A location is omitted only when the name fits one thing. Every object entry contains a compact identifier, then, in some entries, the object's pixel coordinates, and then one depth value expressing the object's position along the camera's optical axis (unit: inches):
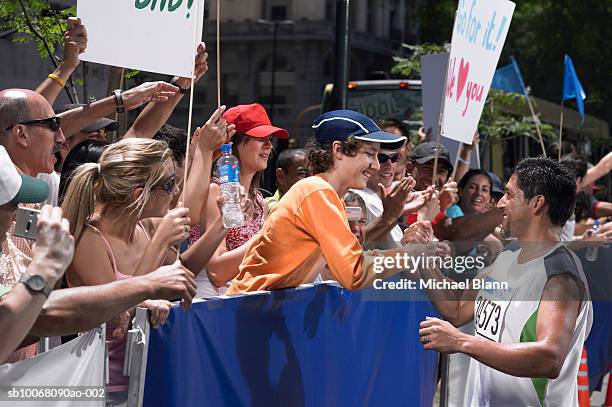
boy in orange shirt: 189.9
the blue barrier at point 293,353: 163.0
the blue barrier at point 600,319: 299.1
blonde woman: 164.2
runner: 173.0
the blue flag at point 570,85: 466.6
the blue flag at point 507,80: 629.8
